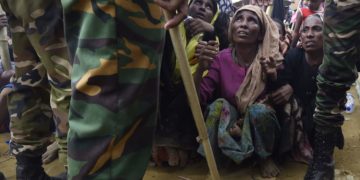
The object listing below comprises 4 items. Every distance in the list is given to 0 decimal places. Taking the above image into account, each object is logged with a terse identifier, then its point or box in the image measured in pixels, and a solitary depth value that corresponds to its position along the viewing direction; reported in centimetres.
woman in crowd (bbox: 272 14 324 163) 253
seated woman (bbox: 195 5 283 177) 234
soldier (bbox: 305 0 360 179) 177
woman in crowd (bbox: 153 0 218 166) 253
